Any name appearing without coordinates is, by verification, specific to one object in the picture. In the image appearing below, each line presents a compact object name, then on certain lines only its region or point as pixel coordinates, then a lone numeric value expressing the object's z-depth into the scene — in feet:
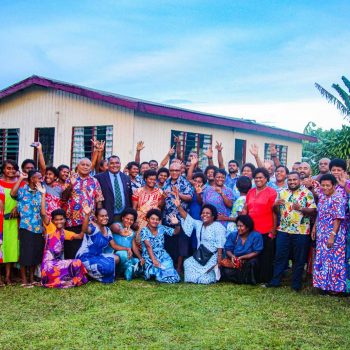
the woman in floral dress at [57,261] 20.52
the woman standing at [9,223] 20.80
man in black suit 23.49
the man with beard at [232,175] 26.58
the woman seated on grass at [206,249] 22.38
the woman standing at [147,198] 23.43
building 38.24
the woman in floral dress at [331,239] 19.29
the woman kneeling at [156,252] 22.39
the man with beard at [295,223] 20.68
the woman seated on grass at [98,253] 21.47
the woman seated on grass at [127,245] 22.66
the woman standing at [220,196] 23.75
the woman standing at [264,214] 21.74
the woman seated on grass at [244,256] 21.95
